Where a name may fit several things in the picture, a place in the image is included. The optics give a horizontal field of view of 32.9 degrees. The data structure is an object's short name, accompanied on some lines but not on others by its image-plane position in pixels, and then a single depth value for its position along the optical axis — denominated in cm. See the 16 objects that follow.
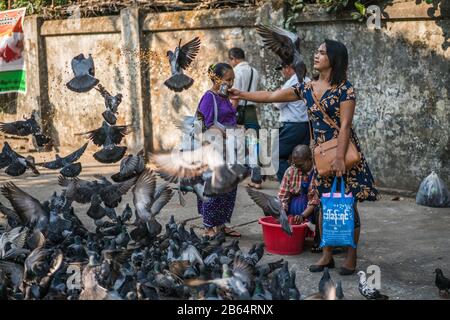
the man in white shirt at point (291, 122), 827
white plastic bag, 823
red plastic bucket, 661
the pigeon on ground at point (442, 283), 544
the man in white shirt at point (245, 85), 922
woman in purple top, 695
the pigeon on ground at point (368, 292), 534
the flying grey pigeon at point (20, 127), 877
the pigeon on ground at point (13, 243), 601
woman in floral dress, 582
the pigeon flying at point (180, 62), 819
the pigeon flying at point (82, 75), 832
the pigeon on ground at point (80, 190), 715
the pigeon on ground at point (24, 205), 670
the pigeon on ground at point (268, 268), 563
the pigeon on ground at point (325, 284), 486
